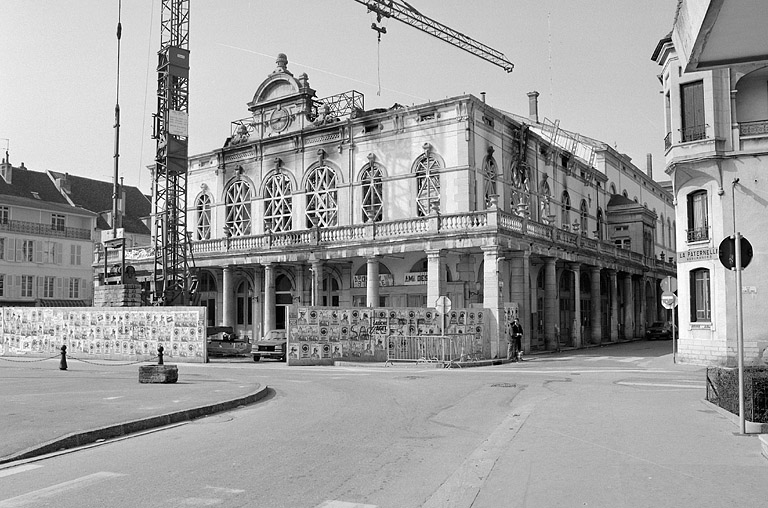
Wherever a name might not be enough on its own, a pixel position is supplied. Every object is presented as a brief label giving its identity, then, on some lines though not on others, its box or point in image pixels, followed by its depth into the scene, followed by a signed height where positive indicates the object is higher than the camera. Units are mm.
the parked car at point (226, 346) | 34844 -1900
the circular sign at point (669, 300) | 26664 +183
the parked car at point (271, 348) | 31453 -1834
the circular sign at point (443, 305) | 26827 +42
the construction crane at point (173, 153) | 39156 +8684
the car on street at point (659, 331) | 48094 -1772
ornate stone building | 33344 +4837
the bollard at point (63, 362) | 24547 -1868
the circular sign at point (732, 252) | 9711 +720
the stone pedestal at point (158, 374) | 18328 -1724
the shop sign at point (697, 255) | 25328 +1837
